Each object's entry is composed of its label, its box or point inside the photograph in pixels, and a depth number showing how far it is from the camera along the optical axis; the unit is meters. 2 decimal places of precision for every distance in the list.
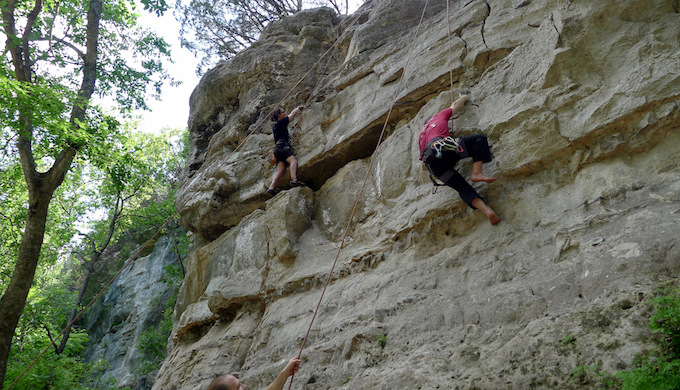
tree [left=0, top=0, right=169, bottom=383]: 7.90
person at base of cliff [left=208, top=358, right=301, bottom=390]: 3.93
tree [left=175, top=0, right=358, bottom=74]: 17.00
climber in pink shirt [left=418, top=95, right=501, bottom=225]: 5.38
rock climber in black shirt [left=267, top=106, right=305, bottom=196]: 8.90
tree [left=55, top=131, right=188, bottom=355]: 17.79
